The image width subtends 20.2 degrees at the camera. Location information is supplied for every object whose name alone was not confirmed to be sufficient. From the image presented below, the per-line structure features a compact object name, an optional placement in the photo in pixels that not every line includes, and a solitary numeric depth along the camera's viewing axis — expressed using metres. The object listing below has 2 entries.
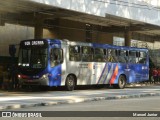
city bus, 25.95
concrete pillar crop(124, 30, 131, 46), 42.09
